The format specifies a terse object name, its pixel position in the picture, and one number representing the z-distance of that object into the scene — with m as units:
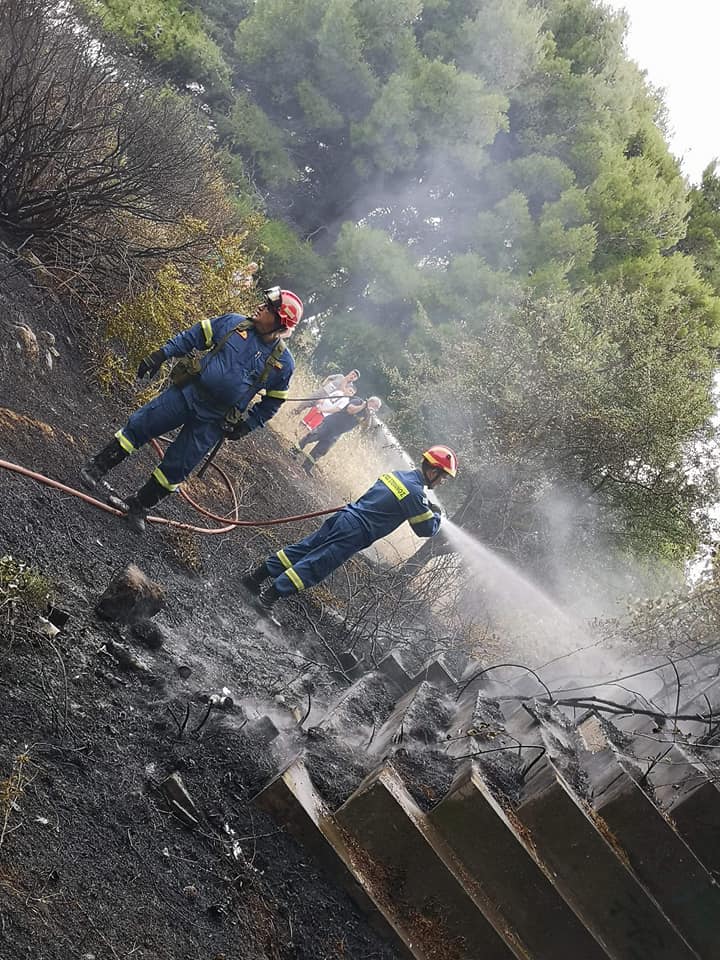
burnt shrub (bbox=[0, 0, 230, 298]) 6.17
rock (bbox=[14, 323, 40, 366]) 5.80
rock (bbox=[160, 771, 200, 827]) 2.98
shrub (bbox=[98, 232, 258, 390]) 6.76
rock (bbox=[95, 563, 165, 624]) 3.71
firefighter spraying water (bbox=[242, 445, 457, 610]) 5.39
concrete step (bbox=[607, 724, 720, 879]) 3.51
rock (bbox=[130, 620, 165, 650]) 3.81
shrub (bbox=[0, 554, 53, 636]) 3.09
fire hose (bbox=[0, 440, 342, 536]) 3.84
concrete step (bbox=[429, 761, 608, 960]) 3.18
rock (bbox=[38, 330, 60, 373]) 6.06
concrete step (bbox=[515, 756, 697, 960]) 3.21
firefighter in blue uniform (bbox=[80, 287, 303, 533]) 5.00
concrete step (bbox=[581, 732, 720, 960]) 3.28
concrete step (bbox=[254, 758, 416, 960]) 3.12
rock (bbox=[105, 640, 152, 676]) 3.55
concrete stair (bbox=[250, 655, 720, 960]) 3.17
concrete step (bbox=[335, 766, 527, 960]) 3.14
